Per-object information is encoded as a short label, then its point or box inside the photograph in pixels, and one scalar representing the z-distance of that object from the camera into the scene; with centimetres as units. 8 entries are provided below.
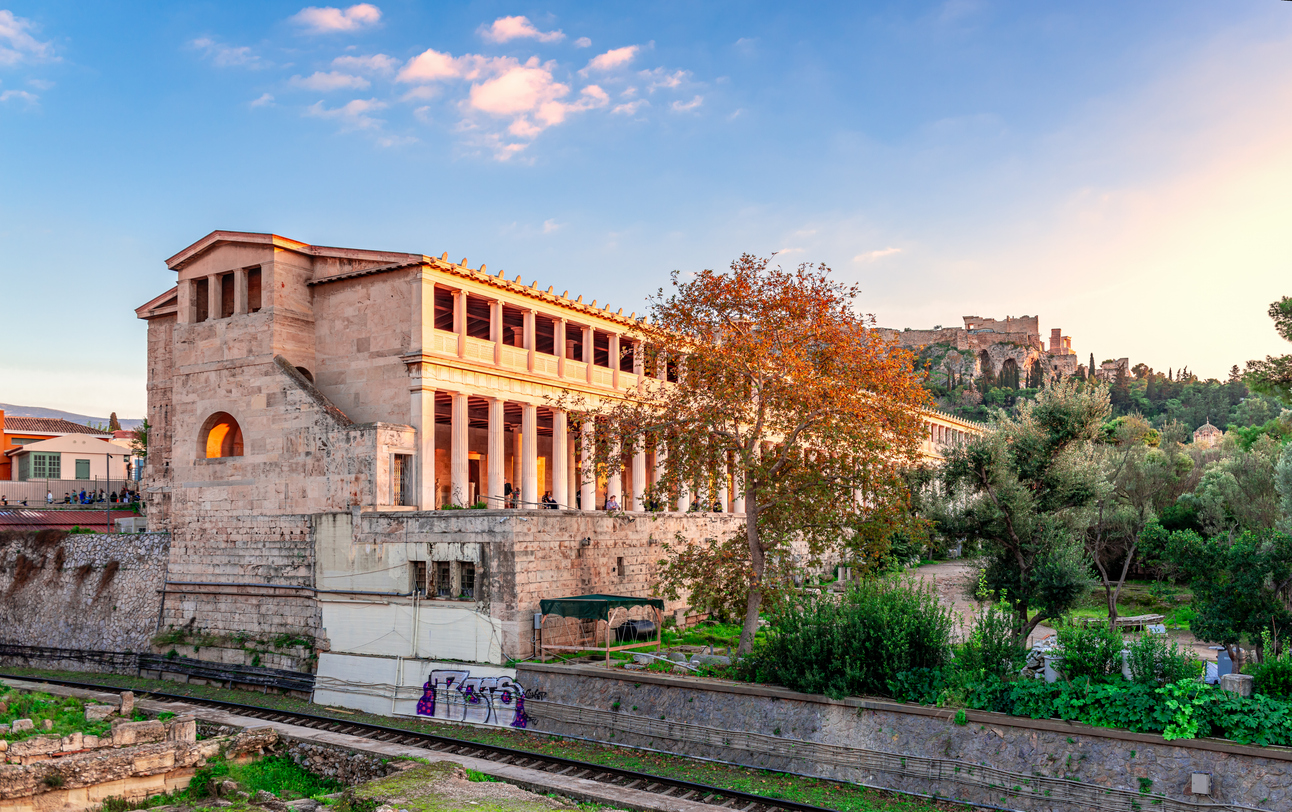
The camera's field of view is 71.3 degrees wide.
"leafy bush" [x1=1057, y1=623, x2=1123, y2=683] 1565
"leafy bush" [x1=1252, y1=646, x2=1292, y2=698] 1407
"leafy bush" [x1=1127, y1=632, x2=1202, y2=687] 1486
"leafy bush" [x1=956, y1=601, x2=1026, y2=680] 1672
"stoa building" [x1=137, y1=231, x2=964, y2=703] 2442
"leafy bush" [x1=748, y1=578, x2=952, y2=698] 1769
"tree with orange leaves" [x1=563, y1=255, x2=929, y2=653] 2147
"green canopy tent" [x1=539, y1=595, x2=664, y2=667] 2242
